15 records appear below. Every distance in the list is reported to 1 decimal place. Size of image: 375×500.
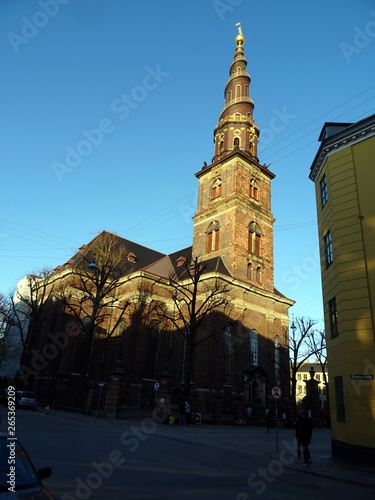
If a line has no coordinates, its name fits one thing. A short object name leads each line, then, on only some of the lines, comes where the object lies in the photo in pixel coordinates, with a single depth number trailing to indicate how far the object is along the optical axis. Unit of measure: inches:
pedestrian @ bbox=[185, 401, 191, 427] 904.9
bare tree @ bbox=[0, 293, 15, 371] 1761.3
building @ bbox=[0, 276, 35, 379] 1937.4
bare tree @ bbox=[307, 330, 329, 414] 1592.0
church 1180.5
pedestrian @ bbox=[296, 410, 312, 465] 478.6
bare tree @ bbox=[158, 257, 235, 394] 1133.6
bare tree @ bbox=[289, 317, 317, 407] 1424.7
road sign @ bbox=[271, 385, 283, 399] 625.2
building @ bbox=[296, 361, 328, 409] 3644.2
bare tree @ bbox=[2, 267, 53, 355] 1445.6
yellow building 491.2
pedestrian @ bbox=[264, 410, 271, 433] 979.6
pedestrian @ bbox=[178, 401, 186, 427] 870.4
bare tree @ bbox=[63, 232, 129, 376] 1120.6
